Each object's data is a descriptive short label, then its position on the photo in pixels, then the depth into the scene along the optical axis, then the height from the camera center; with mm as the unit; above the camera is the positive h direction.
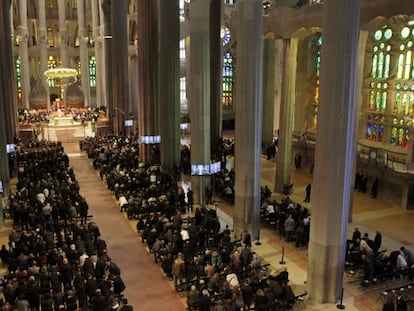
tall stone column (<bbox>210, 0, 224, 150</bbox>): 29625 +718
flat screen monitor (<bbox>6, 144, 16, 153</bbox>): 27158 -4017
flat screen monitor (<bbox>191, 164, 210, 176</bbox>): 21062 -3938
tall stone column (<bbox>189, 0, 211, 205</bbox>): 19812 -246
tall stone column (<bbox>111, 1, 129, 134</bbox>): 39875 +1226
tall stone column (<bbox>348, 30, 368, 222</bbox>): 16441 +663
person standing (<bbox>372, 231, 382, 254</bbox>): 14320 -4866
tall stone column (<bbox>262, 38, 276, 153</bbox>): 31562 -134
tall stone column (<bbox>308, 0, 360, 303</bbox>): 11328 -1725
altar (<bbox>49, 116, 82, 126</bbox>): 43250 -3893
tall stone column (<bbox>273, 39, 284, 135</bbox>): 35344 +171
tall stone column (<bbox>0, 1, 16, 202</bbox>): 21750 -833
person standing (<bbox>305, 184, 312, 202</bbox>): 21552 -5073
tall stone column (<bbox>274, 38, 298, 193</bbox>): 22062 -1164
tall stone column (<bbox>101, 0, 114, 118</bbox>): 46656 +3407
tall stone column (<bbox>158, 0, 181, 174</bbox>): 25312 -282
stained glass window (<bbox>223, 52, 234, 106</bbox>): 46188 +151
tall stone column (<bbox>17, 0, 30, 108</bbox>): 48531 +3123
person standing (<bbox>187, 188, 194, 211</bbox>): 20047 -5026
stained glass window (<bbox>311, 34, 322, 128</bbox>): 28750 +1623
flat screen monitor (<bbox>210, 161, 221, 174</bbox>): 21477 -3987
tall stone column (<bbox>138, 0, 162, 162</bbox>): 30047 +1132
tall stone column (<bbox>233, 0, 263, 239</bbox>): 16031 -1217
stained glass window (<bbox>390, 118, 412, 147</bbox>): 24125 -2599
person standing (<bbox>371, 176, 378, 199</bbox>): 22219 -4955
